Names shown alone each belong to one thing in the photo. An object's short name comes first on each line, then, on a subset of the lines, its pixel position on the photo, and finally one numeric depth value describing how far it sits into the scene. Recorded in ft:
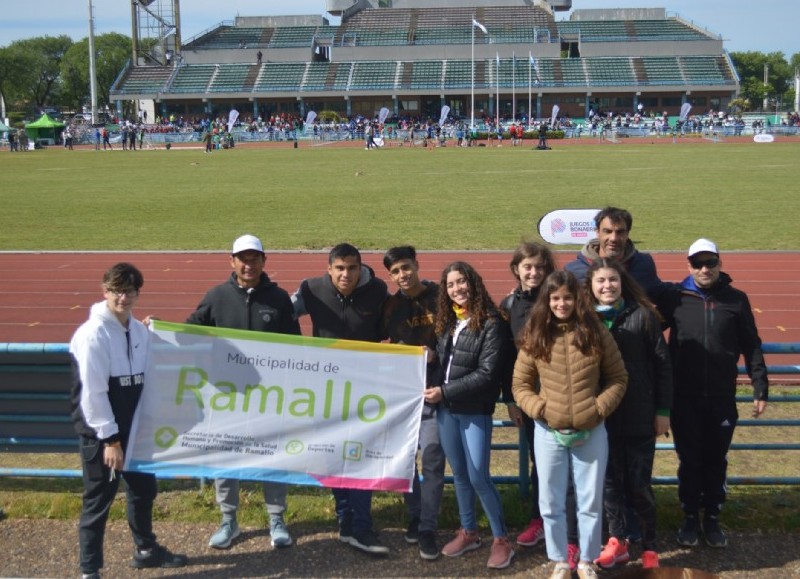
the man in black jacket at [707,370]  14.85
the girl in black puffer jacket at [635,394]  14.16
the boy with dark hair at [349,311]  15.42
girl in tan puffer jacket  13.42
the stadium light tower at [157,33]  295.28
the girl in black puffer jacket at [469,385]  14.38
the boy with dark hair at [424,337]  15.06
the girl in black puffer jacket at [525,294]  14.84
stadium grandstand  264.93
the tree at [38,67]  378.53
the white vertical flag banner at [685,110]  196.08
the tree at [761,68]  461.37
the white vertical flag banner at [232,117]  196.75
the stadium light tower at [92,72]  229.86
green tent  206.18
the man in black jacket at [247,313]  15.53
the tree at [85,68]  402.83
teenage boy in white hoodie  13.79
